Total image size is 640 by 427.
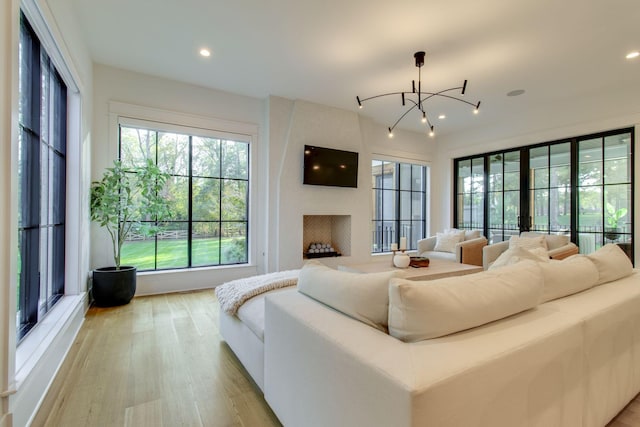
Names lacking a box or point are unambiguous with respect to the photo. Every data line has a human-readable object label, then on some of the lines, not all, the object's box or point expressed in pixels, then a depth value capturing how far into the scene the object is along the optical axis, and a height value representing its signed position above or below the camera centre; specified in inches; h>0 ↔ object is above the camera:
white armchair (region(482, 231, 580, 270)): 150.3 -18.0
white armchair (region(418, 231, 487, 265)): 188.7 -24.2
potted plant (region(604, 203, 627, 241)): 169.3 -3.4
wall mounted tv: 192.5 +33.1
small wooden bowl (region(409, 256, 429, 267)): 140.7 -22.4
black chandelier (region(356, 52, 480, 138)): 143.3 +72.1
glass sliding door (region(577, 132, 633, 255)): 167.6 +14.3
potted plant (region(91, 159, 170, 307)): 131.2 +1.4
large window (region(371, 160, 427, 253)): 253.3 +11.1
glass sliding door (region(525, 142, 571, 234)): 191.5 +18.2
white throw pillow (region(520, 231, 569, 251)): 166.2 -14.2
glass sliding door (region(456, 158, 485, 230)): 241.1 +18.7
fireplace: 214.2 -12.3
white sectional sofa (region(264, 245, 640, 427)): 33.8 -19.6
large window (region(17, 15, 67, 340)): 73.8 +9.3
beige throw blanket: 85.1 -22.3
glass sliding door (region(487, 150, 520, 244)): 217.6 +15.6
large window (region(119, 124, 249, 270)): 163.3 +10.4
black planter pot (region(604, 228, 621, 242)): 169.8 -10.3
